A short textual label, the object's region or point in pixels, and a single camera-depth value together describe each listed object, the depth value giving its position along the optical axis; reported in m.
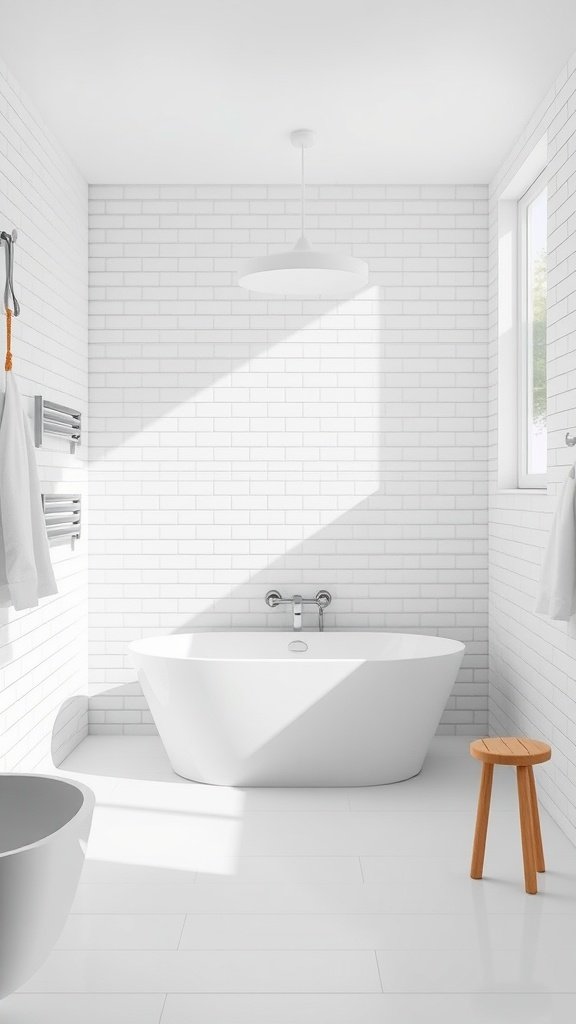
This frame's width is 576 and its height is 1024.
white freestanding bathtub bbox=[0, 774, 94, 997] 2.01
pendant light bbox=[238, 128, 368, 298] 3.82
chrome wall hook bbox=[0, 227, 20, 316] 3.52
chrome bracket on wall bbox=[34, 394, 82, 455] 4.10
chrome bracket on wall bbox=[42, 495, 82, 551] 4.41
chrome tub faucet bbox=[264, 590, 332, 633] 5.09
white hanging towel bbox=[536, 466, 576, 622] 3.38
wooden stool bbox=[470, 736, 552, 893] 3.15
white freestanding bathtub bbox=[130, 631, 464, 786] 4.14
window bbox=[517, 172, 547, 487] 4.64
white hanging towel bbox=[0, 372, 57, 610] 3.16
